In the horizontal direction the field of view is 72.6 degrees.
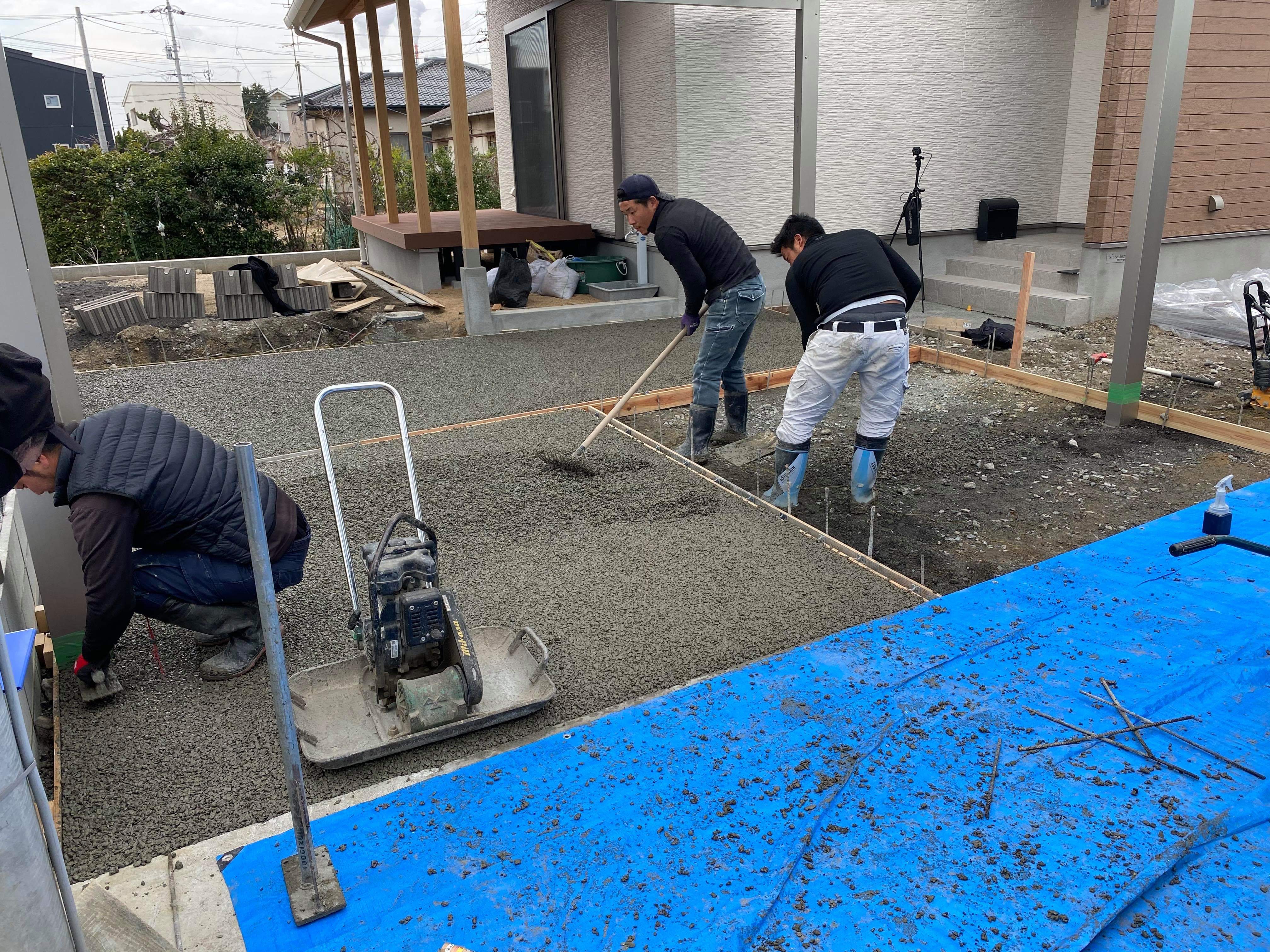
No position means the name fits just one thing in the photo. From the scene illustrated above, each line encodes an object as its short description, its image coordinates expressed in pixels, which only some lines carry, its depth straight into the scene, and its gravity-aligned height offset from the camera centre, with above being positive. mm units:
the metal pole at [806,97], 8078 +908
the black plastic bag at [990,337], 7812 -1273
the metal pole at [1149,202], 5133 -102
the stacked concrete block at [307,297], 9516 -907
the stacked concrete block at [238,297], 9062 -844
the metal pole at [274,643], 1692 -835
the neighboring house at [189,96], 48938 +7003
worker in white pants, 4328 -681
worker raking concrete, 4992 -421
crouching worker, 2588 -978
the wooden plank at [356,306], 9328 -1011
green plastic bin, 9984 -734
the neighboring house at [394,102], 29797 +3832
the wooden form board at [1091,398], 5250 -1435
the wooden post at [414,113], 9148 +981
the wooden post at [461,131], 7621 +658
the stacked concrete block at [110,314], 8523 -919
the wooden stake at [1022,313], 6711 -947
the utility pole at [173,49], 39344 +7338
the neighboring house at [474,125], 25172 +2379
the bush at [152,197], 13250 +290
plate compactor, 2512 -1395
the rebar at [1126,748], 2424 -1571
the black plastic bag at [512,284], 9203 -805
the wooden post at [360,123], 11453 +1165
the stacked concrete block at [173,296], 8898 -792
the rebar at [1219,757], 2430 -1574
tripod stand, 9555 -243
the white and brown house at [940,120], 8562 +758
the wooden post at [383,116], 10656 +1126
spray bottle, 1965 -733
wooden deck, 9789 -291
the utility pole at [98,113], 23547 +2745
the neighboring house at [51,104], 25875 +3430
